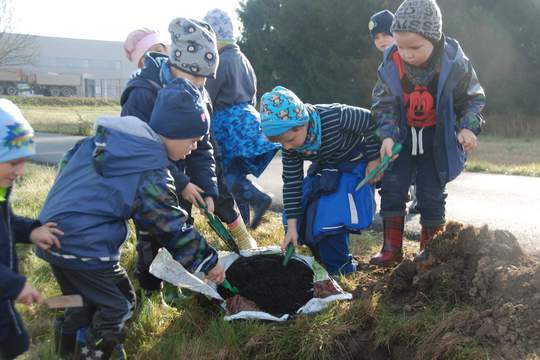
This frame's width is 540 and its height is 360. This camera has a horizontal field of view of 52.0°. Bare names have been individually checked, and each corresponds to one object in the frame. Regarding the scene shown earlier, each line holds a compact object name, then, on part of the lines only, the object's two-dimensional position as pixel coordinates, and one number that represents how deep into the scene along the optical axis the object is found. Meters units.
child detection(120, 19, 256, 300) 3.10
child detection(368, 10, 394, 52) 5.11
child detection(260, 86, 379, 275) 3.32
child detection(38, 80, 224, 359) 2.22
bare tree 23.14
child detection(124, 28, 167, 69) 3.88
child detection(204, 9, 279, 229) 4.13
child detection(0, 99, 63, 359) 2.01
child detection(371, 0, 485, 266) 3.12
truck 42.56
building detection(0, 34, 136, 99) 63.03
